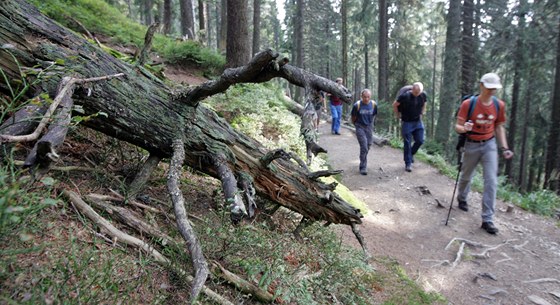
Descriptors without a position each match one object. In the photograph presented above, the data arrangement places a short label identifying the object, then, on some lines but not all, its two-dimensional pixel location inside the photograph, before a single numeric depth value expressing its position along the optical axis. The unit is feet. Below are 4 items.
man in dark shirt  28.04
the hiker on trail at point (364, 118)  28.53
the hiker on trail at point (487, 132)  19.49
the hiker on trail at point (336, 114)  43.47
